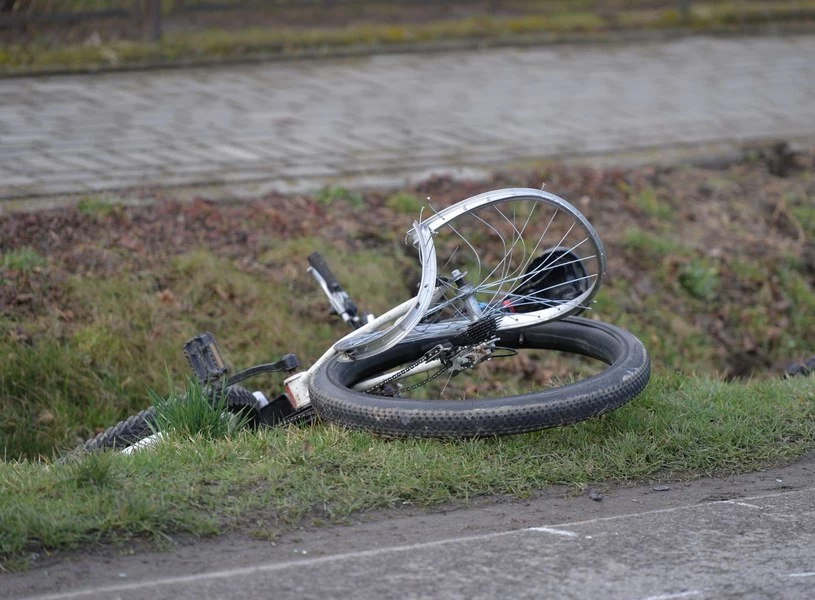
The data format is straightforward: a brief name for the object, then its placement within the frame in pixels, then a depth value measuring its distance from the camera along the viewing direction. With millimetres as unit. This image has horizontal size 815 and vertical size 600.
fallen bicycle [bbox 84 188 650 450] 9094
